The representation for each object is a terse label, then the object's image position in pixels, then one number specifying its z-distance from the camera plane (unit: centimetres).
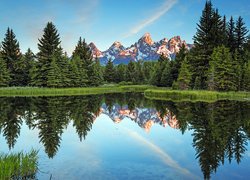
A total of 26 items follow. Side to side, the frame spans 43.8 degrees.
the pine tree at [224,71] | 4900
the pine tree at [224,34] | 6072
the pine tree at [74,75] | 6694
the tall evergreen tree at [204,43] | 5881
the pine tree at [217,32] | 5931
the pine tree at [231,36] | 6456
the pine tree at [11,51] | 6635
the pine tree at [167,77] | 6700
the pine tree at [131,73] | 10437
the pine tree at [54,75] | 6103
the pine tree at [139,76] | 10462
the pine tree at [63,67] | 6331
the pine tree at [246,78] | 4878
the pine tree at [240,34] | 6506
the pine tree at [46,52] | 6244
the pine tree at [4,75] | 6035
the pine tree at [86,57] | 7394
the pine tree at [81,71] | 6944
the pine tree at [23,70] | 6600
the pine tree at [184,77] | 5502
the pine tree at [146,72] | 10909
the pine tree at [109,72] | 9525
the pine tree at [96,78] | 7414
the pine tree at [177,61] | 6526
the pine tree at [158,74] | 7281
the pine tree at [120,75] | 10446
